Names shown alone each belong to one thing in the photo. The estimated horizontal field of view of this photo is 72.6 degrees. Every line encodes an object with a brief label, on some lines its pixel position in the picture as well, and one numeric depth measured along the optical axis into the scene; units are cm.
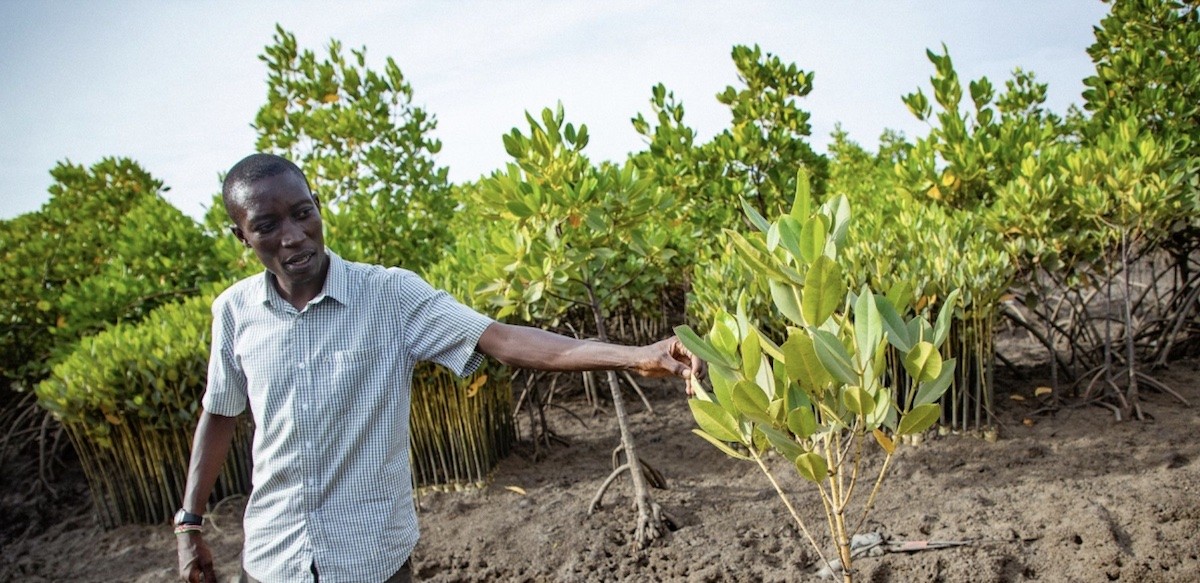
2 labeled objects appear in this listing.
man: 190
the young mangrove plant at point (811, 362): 153
